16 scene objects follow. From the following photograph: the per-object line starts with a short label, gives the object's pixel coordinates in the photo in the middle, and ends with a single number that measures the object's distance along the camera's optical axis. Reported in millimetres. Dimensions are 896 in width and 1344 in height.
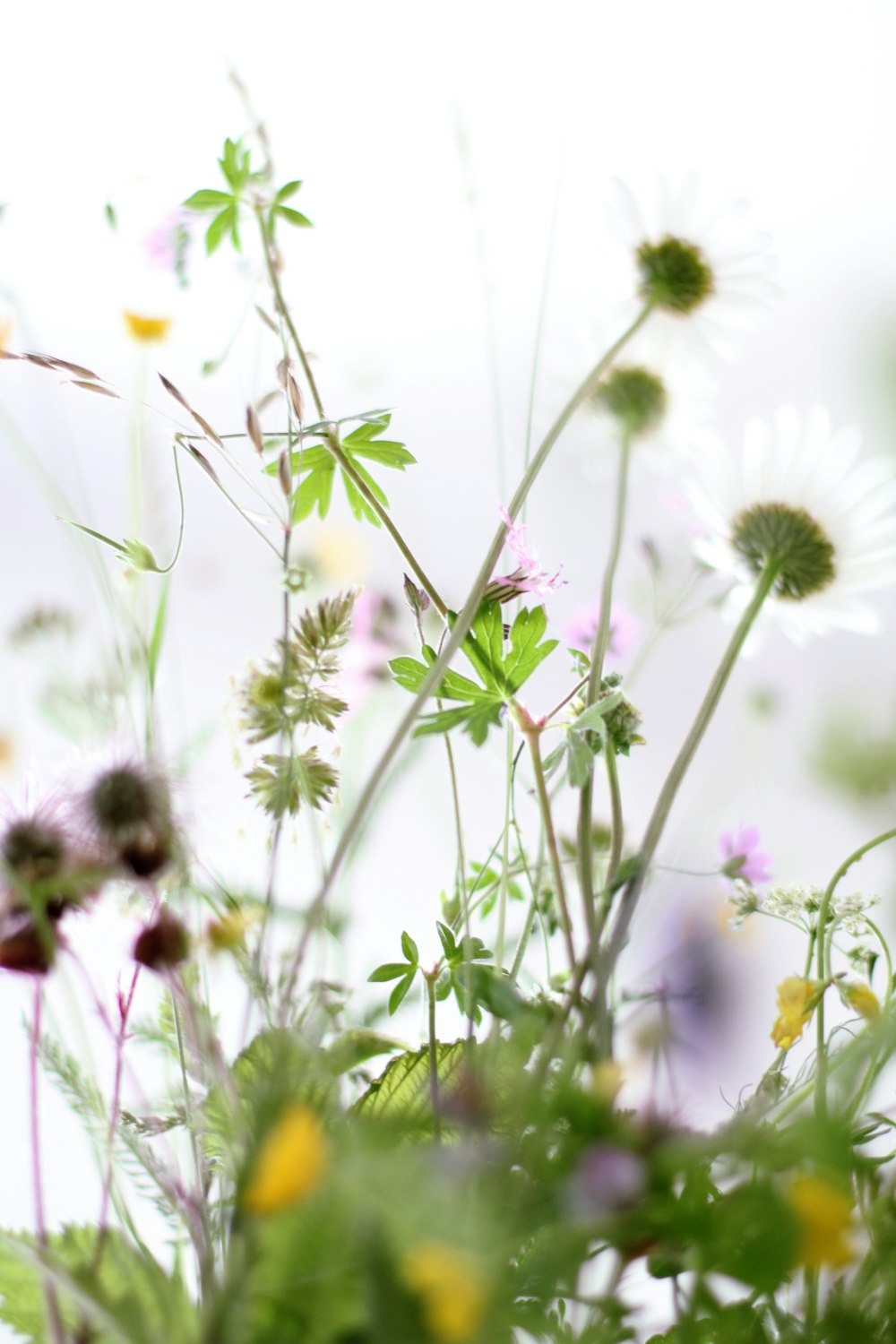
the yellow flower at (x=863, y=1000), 611
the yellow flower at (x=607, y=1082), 571
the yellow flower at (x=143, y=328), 661
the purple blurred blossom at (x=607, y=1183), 565
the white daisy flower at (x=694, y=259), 660
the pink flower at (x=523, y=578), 633
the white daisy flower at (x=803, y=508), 636
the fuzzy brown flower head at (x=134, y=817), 578
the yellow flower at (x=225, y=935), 586
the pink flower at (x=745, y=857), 657
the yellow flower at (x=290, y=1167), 548
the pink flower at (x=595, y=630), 677
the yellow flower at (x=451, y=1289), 539
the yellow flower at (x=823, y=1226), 556
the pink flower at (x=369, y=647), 694
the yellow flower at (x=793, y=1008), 615
